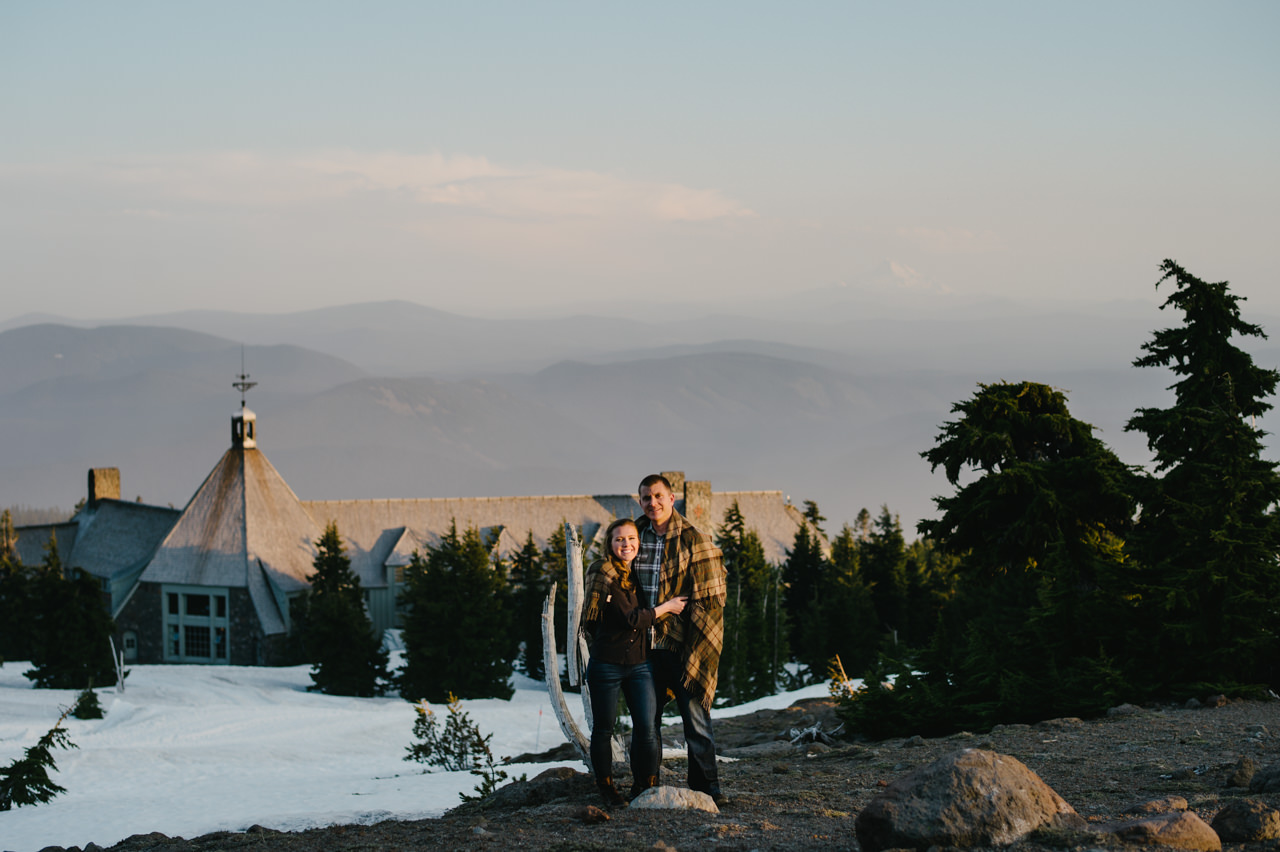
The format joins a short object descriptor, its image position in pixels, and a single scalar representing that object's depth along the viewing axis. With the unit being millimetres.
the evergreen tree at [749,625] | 32500
